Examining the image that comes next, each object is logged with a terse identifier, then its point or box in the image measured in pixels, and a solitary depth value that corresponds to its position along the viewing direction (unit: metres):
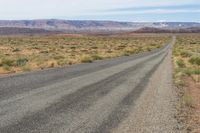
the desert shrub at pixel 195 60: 21.98
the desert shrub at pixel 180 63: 19.69
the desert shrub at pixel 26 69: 15.96
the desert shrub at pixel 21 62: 19.21
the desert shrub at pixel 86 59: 22.21
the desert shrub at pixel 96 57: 25.25
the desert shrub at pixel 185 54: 29.59
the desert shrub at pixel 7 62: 19.22
